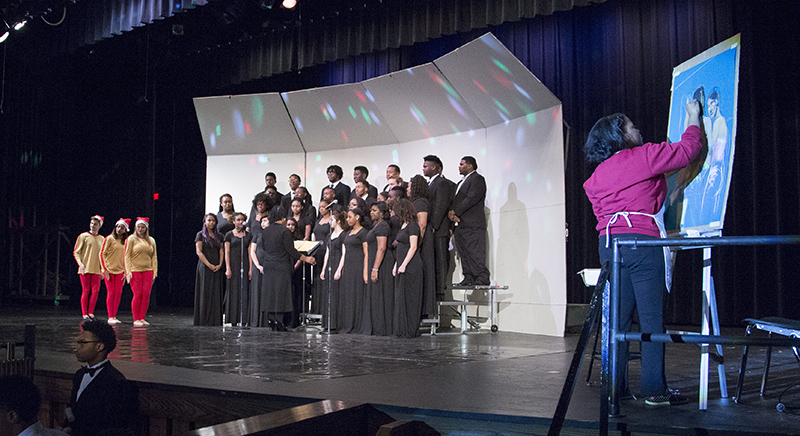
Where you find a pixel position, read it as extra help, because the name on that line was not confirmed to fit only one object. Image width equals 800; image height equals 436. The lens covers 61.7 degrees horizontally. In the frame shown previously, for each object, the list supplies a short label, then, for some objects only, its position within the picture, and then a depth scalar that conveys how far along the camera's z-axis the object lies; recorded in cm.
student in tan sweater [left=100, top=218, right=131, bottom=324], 876
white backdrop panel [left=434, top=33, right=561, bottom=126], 671
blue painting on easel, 292
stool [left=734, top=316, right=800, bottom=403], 288
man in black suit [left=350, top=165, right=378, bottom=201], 819
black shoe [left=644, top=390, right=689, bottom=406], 288
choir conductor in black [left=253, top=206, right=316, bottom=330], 759
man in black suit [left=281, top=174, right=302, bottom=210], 880
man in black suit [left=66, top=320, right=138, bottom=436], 335
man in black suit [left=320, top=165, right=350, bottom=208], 859
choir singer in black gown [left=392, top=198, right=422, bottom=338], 683
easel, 301
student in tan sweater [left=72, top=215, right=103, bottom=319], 902
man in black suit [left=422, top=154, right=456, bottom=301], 744
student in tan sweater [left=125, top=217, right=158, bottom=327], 841
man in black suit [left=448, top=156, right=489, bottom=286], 736
